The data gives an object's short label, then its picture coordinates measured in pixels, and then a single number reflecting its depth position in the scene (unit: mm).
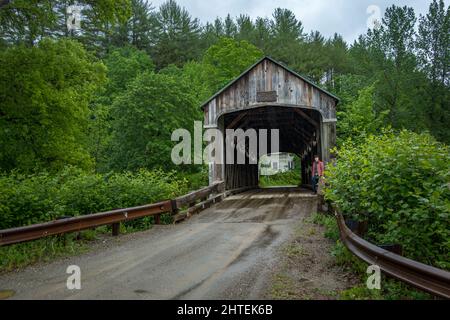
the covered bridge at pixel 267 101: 15961
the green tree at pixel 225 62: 34094
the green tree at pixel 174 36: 44312
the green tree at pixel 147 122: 23891
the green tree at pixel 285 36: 42188
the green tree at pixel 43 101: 12375
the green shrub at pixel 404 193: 4816
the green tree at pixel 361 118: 26542
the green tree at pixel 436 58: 33438
